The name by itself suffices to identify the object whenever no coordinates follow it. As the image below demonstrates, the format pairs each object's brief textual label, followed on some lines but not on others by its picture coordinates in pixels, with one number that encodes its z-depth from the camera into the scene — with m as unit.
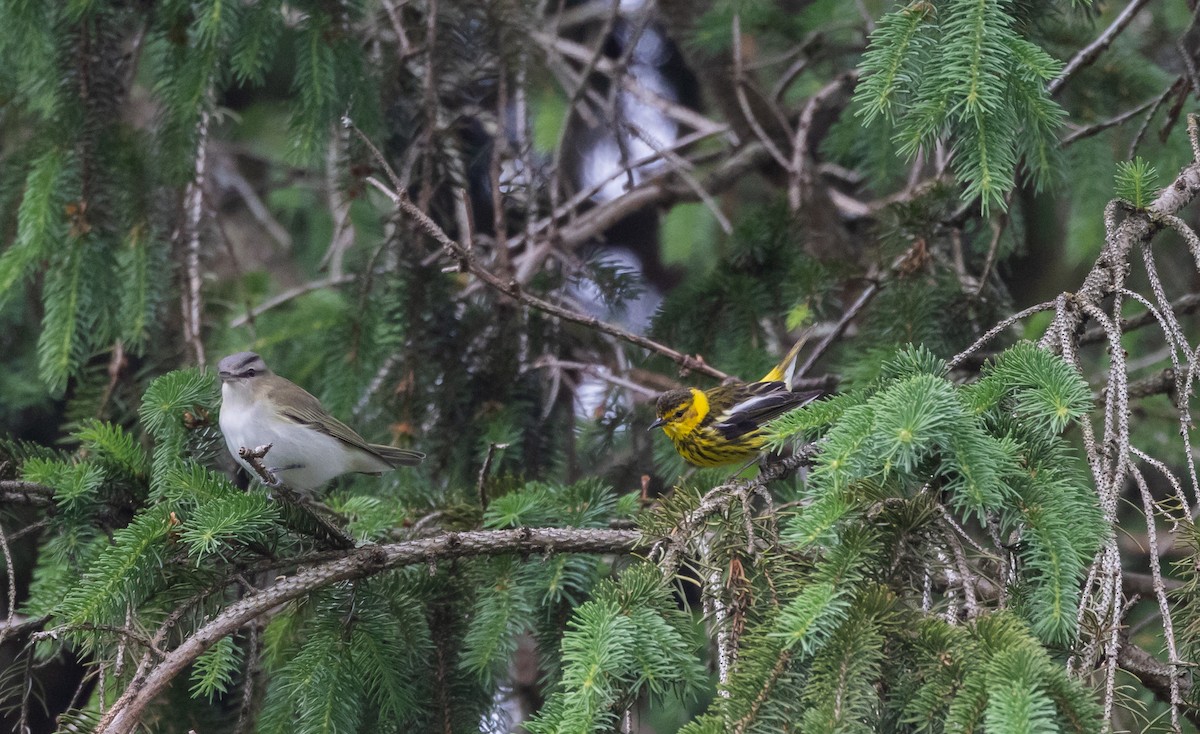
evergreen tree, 3.74
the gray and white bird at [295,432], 6.71
